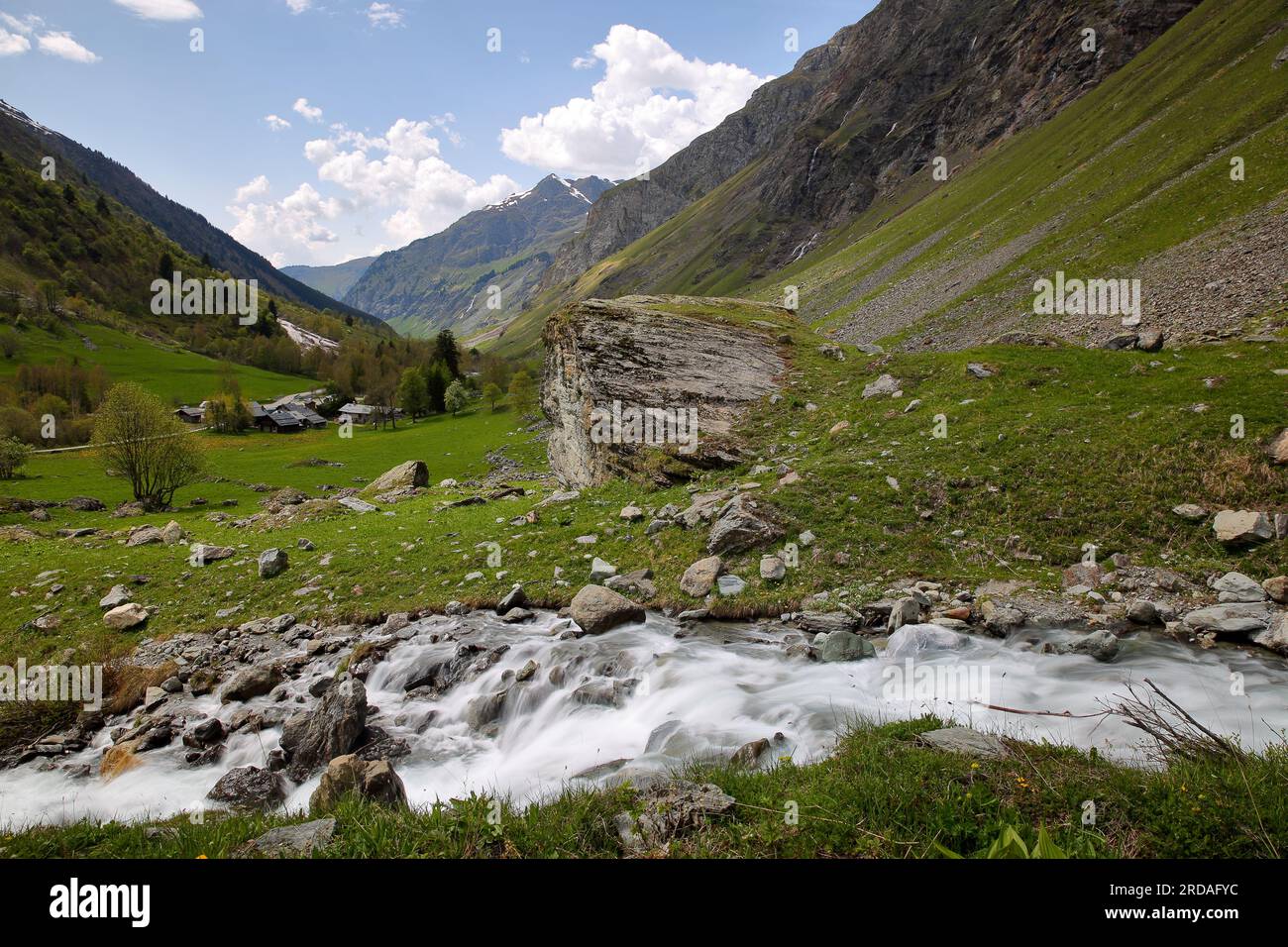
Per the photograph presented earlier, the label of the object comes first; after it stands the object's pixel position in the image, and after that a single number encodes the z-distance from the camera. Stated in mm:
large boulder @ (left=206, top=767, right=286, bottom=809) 9133
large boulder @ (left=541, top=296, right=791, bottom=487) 23781
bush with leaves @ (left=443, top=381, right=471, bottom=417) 104562
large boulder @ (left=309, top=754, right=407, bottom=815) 7316
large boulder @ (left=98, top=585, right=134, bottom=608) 17844
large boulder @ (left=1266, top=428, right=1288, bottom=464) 12330
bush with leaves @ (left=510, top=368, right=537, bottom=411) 89875
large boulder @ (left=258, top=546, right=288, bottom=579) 19453
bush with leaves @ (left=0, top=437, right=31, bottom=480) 50719
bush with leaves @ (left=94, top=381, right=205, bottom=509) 38125
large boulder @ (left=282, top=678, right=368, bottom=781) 10016
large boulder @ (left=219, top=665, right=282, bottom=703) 12672
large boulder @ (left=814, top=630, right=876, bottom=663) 11055
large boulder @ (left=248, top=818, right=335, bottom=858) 5463
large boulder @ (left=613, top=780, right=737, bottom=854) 5672
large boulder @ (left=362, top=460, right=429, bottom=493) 40656
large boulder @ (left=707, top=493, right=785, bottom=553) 14828
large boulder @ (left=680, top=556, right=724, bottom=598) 13961
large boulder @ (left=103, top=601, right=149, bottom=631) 16594
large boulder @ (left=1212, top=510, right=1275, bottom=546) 11086
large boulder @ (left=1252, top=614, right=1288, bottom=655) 9172
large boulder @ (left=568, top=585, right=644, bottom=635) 13266
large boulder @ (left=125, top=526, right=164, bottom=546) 25828
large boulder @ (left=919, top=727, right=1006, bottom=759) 6523
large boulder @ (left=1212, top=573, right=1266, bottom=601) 10273
